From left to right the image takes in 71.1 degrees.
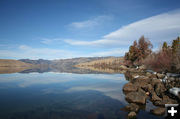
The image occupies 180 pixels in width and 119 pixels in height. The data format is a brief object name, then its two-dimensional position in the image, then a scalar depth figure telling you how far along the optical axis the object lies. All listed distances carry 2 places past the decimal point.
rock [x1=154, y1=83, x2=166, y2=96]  14.30
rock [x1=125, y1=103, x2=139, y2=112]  10.66
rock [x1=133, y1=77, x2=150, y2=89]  18.64
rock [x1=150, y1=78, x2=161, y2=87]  18.60
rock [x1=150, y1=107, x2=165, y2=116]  9.89
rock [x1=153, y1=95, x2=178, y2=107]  11.10
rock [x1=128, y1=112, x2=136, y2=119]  9.36
